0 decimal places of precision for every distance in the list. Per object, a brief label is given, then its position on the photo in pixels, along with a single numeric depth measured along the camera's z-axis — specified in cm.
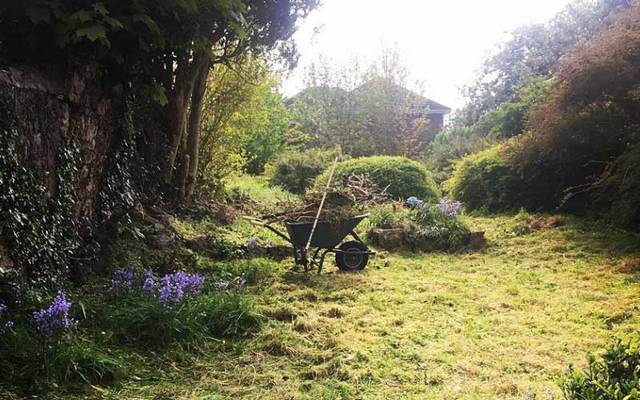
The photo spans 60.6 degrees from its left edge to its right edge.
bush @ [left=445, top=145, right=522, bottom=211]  1072
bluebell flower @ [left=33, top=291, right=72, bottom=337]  296
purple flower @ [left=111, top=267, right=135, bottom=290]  419
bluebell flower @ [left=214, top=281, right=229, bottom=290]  457
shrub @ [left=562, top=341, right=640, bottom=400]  225
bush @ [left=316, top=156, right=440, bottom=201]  1234
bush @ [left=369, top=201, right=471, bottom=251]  824
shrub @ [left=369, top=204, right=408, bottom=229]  873
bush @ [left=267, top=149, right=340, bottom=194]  1497
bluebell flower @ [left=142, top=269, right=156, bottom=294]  398
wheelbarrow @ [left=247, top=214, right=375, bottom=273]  642
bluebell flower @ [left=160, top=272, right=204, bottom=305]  379
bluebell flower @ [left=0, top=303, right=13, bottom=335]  292
